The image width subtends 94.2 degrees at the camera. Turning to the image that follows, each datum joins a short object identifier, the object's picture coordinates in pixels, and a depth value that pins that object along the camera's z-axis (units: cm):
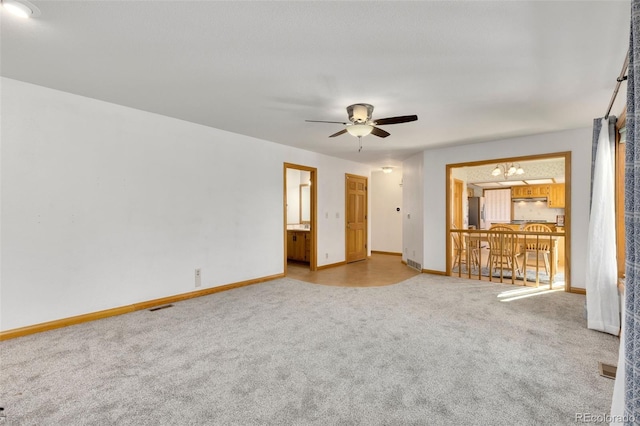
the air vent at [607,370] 218
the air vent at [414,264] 624
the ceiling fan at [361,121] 335
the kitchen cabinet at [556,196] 912
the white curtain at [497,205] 1047
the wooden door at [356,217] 718
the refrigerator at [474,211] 980
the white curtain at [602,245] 305
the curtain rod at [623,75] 228
